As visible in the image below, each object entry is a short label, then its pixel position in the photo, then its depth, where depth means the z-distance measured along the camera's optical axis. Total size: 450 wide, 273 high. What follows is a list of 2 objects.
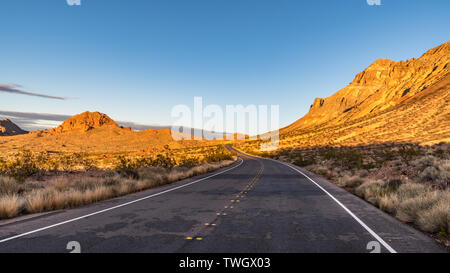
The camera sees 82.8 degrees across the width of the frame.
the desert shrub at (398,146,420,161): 21.35
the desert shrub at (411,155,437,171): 16.52
